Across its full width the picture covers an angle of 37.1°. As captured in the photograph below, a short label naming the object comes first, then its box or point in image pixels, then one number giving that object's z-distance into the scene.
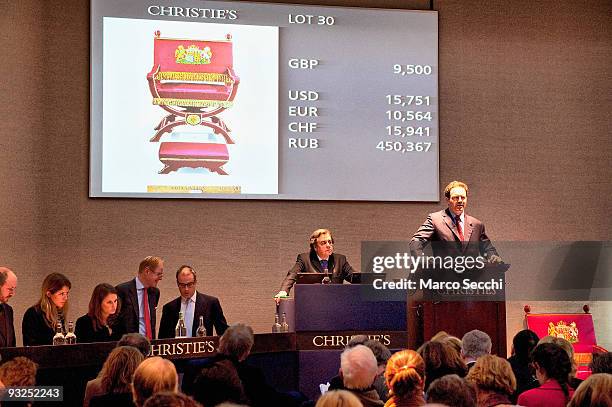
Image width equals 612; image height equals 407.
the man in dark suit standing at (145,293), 7.01
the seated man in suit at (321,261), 7.68
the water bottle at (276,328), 7.09
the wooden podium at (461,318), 6.08
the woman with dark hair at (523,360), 4.96
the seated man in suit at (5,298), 6.04
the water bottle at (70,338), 5.77
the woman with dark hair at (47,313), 6.02
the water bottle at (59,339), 5.75
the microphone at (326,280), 7.03
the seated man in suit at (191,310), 7.15
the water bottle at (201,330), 6.74
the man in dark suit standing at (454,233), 6.37
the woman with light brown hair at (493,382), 3.98
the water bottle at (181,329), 6.70
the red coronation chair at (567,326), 8.88
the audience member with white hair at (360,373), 4.12
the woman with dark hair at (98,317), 6.09
